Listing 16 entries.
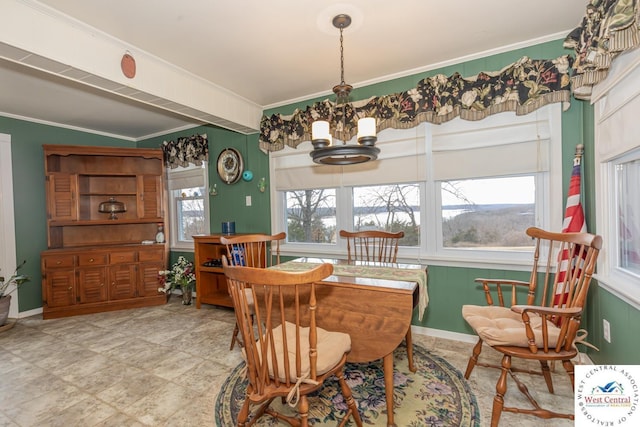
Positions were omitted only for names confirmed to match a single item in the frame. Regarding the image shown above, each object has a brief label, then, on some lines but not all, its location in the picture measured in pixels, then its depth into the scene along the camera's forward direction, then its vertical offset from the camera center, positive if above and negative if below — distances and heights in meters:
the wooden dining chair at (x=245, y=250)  2.45 -0.34
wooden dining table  1.54 -0.56
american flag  2.01 -0.05
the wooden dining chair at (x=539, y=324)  1.41 -0.66
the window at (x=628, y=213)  1.66 -0.05
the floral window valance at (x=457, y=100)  2.16 +0.94
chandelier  1.61 +0.37
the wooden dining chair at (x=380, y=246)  2.10 -0.36
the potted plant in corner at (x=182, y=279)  3.76 -0.85
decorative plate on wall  3.70 +0.62
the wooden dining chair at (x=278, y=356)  1.15 -0.64
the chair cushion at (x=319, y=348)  1.27 -0.67
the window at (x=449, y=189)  2.29 +0.18
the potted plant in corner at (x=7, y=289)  3.02 -0.80
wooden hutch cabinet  3.42 -0.19
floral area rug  1.62 -1.17
